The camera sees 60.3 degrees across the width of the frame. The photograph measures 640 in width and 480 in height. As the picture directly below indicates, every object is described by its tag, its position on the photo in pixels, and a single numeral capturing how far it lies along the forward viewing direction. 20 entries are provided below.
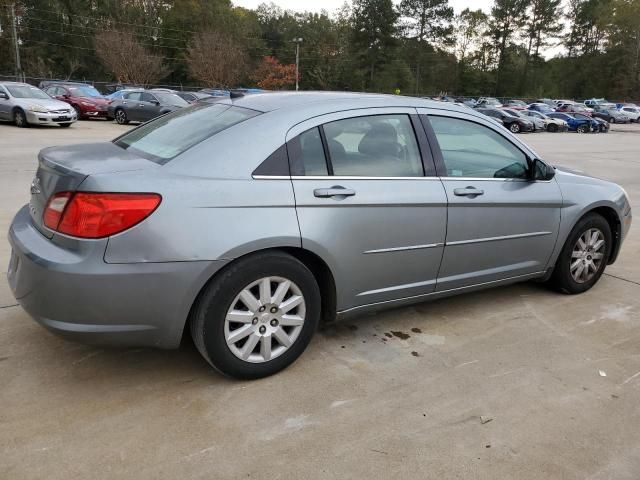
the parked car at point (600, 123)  34.97
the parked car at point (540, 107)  44.84
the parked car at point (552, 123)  33.97
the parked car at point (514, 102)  54.19
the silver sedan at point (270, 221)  2.65
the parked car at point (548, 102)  55.04
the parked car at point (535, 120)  32.93
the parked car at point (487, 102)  48.78
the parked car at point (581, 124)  34.53
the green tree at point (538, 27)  82.31
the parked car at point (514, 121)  31.98
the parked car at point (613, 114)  49.20
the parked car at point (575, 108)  46.34
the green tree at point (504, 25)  82.81
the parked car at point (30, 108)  17.72
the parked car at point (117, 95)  22.97
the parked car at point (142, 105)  21.22
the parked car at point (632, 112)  50.47
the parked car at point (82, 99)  22.95
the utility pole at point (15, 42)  47.66
